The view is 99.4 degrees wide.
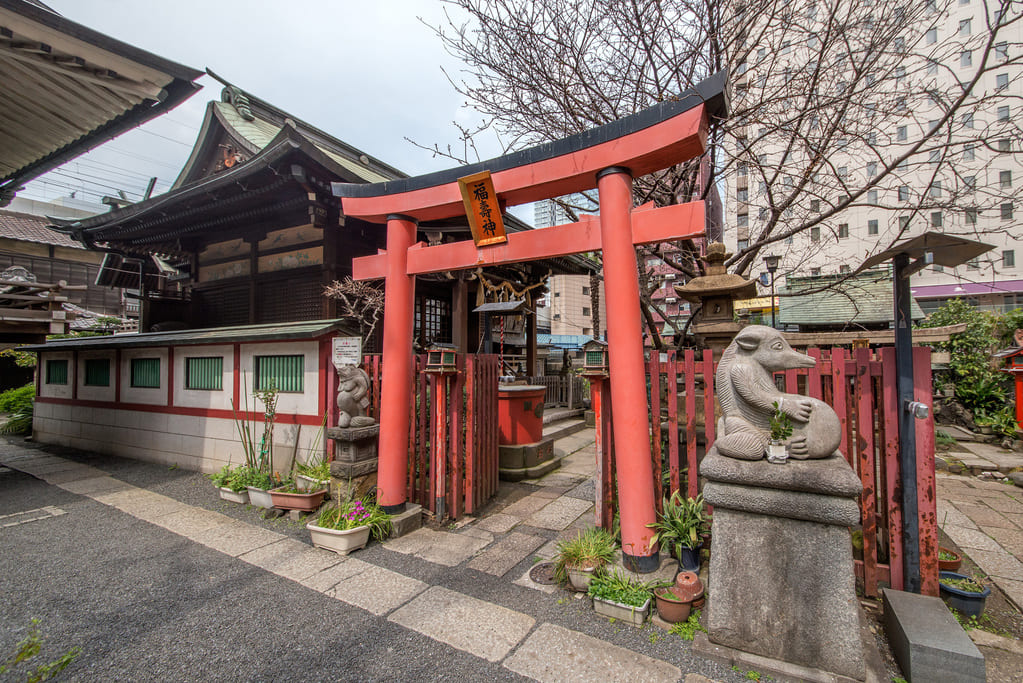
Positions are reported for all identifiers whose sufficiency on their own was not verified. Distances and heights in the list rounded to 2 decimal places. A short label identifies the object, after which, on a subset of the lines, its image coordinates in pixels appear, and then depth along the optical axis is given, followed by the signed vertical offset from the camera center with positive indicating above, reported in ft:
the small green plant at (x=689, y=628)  9.31 -6.03
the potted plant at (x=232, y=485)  18.61 -5.62
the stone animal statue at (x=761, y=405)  8.77 -1.13
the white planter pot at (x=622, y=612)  9.86 -6.00
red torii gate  10.91 +3.40
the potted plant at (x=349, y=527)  13.85 -5.59
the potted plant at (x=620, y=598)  9.92 -5.79
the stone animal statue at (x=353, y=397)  16.26 -1.56
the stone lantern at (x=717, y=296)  16.74 +2.24
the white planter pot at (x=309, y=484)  17.07 -5.02
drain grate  12.06 -6.31
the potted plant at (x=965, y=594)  9.73 -5.57
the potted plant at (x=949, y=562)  10.70 -5.26
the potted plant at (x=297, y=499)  16.74 -5.53
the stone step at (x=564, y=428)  32.09 -5.90
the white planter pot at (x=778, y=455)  8.72 -2.09
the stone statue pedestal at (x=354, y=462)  15.80 -3.93
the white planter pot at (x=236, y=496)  18.59 -5.96
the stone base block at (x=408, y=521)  14.97 -5.85
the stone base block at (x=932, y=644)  7.41 -5.26
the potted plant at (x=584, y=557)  11.23 -5.43
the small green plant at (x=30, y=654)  5.04 -3.55
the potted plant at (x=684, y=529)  11.01 -4.57
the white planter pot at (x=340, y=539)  13.78 -5.89
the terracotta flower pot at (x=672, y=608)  9.66 -5.74
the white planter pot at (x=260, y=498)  17.54 -5.79
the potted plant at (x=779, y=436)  8.74 -1.74
